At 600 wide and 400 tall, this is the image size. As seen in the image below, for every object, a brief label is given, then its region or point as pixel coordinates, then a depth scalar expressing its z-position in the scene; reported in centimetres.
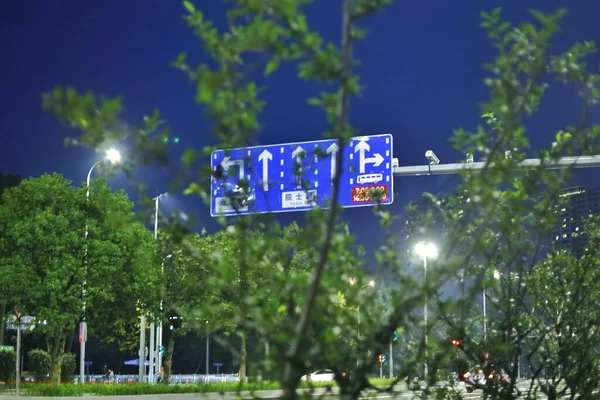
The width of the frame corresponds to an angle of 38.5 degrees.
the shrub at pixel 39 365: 3525
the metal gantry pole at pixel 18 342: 2274
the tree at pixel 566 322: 647
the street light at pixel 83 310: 2822
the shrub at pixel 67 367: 3600
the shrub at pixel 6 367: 3312
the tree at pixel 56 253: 2856
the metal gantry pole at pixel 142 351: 3497
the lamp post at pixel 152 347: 3782
